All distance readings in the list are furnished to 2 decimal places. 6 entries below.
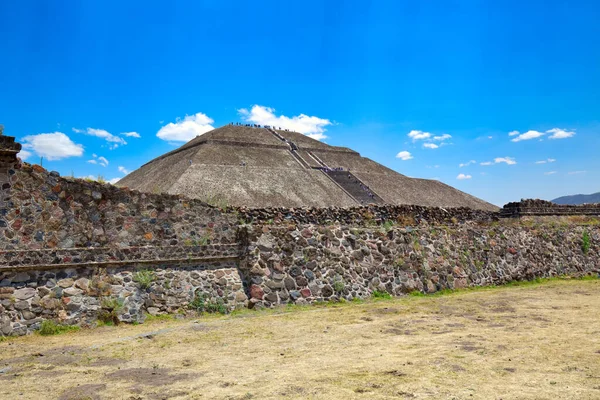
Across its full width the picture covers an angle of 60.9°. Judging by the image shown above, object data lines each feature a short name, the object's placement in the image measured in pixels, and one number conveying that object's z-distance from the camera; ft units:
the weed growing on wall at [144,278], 36.78
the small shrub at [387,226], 50.37
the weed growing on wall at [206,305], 38.37
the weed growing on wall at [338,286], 44.29
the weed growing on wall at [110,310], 34.81
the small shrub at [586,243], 66.48
